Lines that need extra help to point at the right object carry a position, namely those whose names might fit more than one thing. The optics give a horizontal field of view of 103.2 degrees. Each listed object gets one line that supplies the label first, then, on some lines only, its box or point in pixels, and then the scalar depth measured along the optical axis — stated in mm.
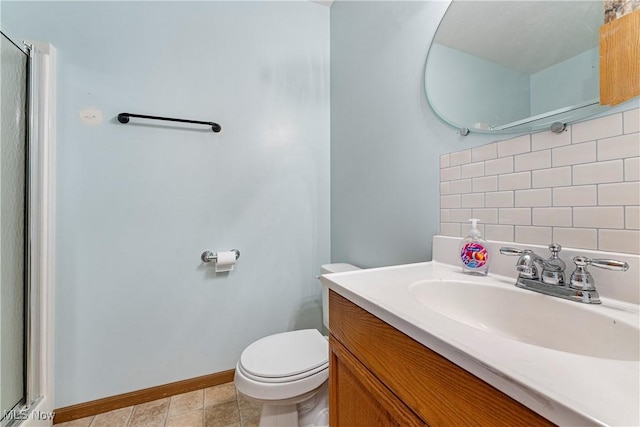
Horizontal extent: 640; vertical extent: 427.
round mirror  627
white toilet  952
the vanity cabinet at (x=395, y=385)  343
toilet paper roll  1427
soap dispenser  752
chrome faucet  522
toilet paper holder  1437
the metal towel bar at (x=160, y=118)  1271
